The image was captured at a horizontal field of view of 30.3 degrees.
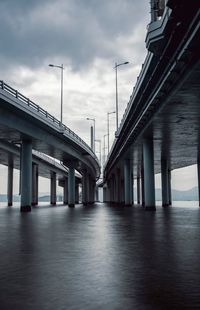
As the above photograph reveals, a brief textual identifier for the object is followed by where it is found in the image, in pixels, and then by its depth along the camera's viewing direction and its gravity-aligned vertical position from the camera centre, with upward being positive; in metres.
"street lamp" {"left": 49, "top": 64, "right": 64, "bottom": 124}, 59.34 +19.64
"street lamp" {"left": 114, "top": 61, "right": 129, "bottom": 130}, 62.40 +21.97
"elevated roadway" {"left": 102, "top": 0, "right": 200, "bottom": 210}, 17.29 +6.35
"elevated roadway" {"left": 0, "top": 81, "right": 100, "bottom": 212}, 33.88 +6.81
